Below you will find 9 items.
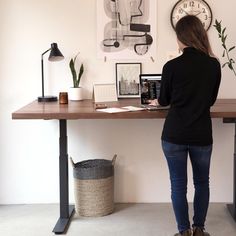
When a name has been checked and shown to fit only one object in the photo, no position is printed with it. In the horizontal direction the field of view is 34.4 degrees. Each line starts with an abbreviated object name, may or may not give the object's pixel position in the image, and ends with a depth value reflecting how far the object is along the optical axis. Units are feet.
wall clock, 10.38
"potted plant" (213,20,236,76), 9.78
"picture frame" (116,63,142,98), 10.66
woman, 7.08
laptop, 9.13
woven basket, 9.94
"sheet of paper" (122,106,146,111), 8.46
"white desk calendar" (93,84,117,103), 10.25
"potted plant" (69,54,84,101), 10.35
